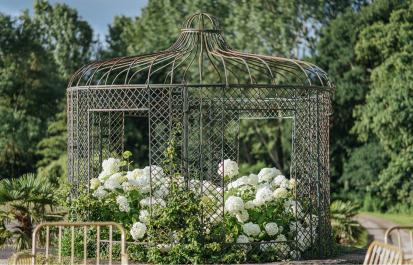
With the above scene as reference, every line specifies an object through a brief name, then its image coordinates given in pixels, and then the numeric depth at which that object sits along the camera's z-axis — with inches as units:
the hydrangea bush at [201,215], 484.4
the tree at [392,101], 1109.1
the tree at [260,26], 1338.6
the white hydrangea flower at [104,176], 533.3
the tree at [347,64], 1227.9
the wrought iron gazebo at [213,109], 497.7
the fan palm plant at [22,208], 563.8
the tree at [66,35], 1534.2
